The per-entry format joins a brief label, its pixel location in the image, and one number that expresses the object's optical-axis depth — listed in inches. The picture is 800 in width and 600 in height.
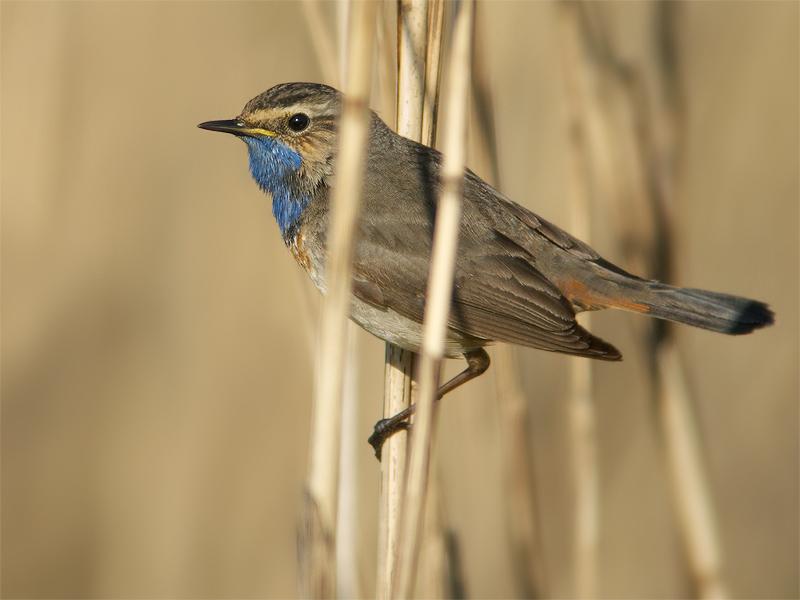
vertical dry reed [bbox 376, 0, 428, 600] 219.0
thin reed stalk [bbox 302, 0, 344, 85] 249.4
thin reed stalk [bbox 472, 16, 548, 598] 257.1
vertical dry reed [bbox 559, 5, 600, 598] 268.8
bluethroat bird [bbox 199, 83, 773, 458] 255.3
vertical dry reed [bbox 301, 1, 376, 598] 150.8
